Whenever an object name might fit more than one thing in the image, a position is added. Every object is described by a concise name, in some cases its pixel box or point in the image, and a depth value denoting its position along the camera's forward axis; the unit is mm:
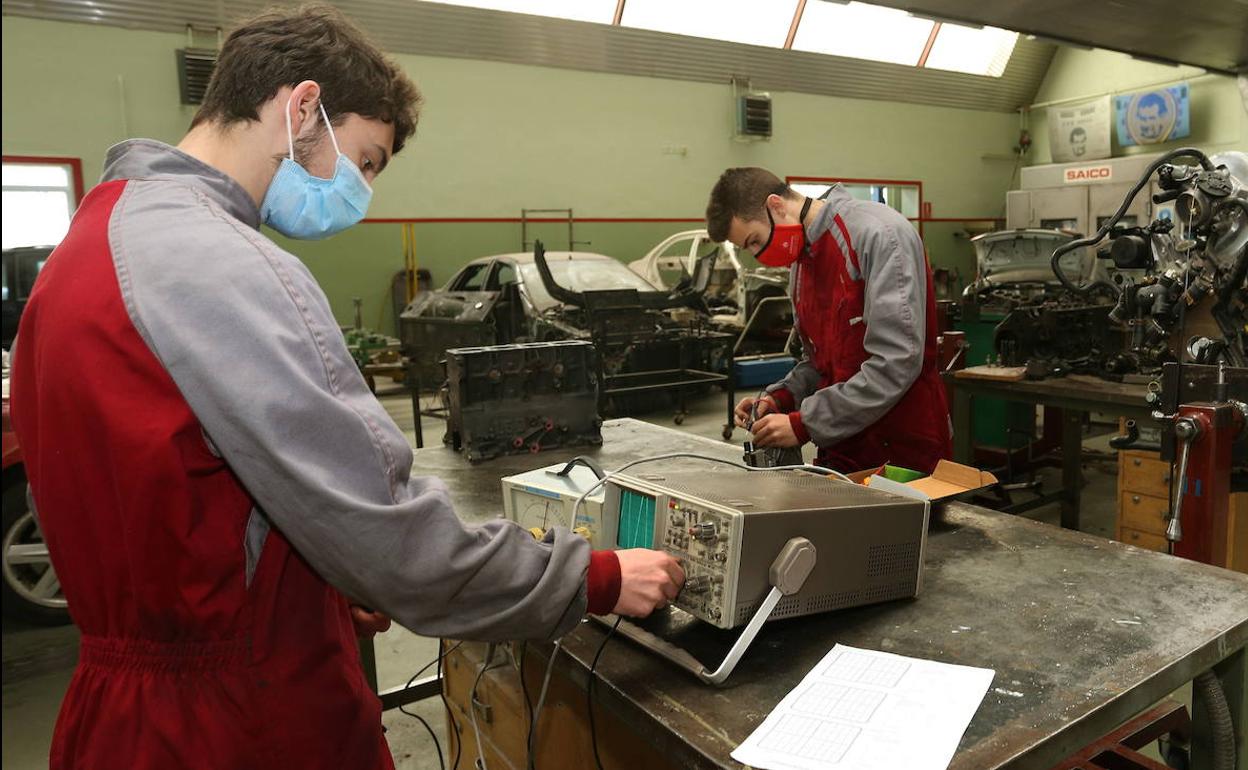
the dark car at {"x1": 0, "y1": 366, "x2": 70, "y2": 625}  2955
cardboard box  1790
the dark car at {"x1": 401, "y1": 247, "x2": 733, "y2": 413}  6133
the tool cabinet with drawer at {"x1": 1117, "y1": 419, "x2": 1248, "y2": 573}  3383
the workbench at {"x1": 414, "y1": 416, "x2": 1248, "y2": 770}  1089
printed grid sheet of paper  1007
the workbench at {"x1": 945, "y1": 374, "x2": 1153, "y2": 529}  3271
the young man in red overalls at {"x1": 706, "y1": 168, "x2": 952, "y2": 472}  2154
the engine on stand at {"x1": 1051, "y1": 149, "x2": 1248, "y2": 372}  2230
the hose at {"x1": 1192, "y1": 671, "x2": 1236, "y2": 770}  1431
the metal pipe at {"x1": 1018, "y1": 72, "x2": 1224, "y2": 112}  10192
